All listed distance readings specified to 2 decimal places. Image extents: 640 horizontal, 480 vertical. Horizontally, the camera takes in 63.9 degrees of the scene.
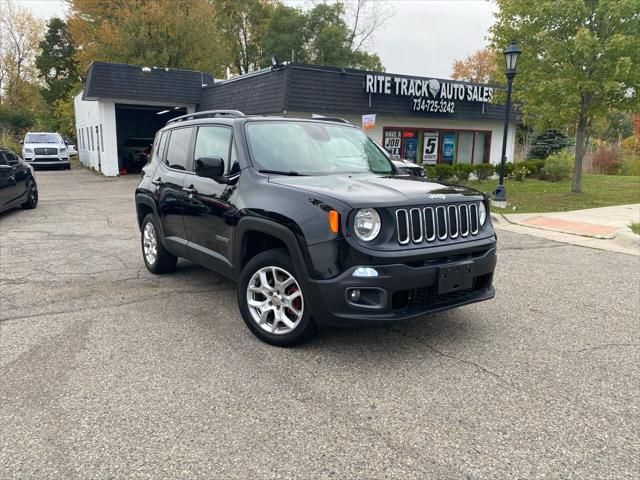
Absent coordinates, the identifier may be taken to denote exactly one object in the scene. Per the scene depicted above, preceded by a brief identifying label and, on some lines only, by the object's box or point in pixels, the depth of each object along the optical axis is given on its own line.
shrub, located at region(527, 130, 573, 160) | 25.75
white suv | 25.34
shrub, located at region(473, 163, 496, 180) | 18.80
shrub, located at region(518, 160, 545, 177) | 19.98
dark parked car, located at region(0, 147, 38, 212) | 10.79
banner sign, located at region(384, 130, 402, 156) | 19.56
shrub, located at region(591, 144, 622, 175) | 23.53
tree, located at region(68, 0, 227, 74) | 28.78
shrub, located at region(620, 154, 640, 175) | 22.34
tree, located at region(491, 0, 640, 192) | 12.02
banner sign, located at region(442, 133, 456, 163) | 20.91
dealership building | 17.09
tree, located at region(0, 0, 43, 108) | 48.31
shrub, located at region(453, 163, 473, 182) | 17.97
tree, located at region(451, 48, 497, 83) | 50.62
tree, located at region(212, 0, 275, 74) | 46.34
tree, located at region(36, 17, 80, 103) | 44.94
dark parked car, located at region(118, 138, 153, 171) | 24.12
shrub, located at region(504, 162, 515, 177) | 19.39
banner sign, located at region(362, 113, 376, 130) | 16.27
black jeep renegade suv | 3.55
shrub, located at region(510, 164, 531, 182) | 19.62
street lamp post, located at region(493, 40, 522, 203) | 11.84
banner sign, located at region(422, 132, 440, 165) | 20.45
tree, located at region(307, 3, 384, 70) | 40.28
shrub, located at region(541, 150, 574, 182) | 19.38
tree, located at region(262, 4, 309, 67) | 41.19
